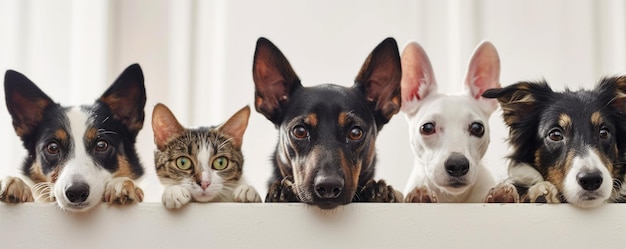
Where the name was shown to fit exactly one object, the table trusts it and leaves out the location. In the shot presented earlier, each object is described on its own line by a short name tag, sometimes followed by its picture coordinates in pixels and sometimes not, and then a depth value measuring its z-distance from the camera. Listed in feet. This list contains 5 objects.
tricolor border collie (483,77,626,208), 4.34
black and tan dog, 4.28
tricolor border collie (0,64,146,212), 4.38
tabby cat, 4.71
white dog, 4.75
